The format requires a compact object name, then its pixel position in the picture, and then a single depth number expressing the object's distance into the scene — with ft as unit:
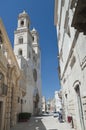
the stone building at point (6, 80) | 34.60
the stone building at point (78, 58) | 10.73
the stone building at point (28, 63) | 100.02
